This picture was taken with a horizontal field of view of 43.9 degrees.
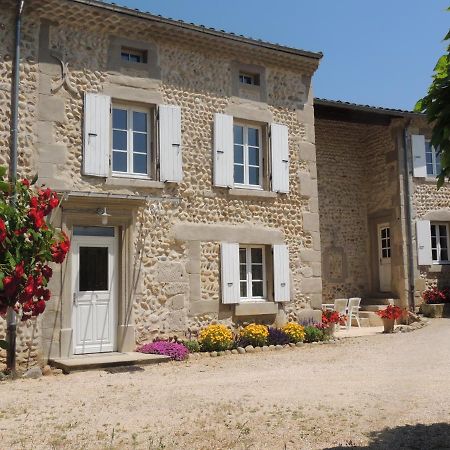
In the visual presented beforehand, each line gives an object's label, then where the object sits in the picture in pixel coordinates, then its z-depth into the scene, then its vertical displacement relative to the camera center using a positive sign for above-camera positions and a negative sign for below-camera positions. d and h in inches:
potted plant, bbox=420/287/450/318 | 501.0 -15.7
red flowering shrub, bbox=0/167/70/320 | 124.4 +9.5
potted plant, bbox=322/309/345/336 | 406.3 -26.4
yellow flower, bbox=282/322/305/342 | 380.8 -31.6
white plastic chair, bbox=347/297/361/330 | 476.1 -21.6
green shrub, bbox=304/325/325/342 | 392.2 -34.3
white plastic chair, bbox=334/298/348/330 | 510.1 -17.2
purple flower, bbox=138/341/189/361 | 324.2 -36.9
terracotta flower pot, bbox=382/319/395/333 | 438.9 -31.5
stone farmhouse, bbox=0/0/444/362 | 324.2 +75.7
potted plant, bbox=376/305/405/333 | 437.1 -24.3
